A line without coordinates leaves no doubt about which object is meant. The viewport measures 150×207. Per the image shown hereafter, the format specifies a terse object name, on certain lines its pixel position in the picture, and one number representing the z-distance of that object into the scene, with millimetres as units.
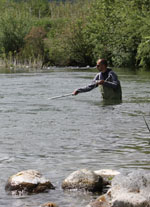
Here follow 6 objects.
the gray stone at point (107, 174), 10214
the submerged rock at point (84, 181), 9875
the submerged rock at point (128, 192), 8351
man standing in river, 21398
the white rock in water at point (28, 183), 9870
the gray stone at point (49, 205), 8878
